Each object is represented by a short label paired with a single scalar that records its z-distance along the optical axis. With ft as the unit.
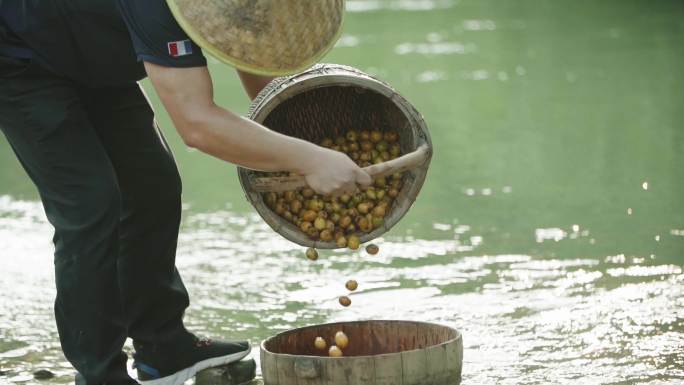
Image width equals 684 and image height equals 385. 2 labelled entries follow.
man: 22.24
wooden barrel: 23.34
